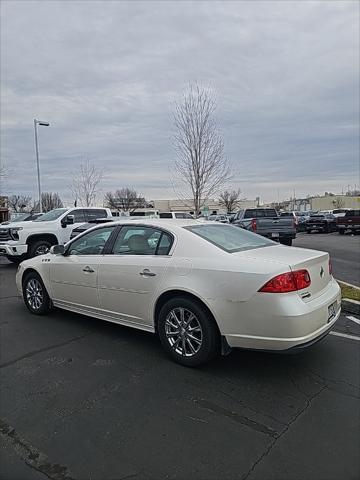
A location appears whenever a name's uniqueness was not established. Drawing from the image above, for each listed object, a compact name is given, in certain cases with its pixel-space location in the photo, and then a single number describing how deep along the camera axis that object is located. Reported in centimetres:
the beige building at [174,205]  8776
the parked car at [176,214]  2187
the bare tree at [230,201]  8100
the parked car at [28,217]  1629
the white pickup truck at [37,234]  1146
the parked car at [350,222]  2610
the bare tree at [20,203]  7445
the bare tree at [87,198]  3644
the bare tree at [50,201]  6794
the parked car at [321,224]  3016
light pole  2385
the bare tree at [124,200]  7712
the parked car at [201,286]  351
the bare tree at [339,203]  9094
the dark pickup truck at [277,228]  1529
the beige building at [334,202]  9020
